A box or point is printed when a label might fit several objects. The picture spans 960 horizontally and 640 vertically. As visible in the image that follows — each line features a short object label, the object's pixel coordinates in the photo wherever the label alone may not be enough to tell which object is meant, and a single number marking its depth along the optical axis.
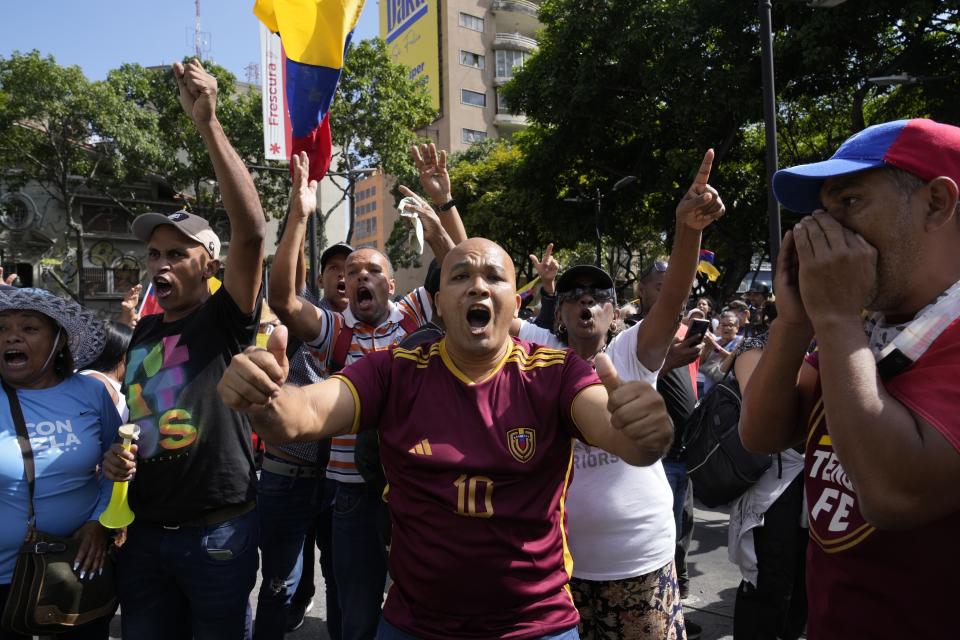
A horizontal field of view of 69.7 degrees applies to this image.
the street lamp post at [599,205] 19.48
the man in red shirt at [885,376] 1.36
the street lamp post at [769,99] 9.48
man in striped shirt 3.11
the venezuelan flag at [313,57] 4.21
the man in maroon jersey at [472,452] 1.85
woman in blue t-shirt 2.70
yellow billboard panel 51.22
